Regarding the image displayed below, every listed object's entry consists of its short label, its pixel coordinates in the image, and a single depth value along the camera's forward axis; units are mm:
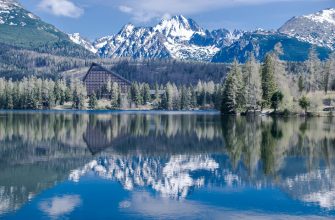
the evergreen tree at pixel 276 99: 122125
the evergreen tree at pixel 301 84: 156812
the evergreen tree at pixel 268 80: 131750
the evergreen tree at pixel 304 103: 119375
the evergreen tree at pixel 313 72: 163375
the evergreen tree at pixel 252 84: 127125
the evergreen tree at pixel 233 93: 128625
